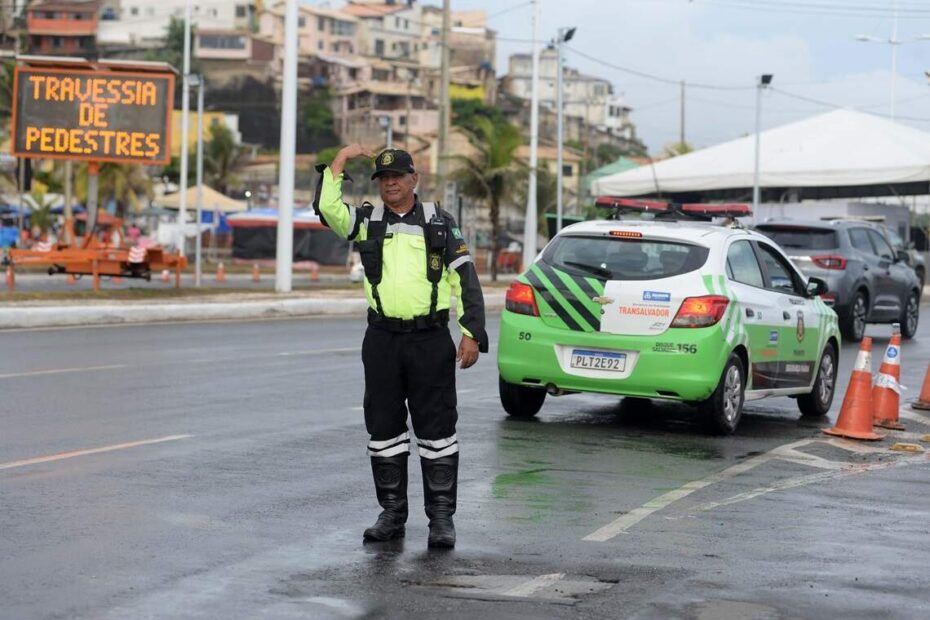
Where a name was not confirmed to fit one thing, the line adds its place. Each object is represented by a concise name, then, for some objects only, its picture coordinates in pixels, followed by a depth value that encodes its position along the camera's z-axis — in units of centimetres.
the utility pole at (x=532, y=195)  4741
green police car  1211
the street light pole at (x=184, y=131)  5025
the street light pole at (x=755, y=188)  4277
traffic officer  760
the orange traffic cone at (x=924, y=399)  1527
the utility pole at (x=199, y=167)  4003
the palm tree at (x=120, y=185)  6894
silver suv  2308
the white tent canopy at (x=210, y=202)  6669
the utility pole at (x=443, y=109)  4488
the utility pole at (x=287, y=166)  3188
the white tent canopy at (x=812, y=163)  4159
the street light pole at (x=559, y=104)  4816
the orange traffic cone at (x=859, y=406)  1248
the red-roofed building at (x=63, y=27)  13479
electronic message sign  3017
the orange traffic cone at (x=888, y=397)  1348
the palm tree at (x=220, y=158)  9012
